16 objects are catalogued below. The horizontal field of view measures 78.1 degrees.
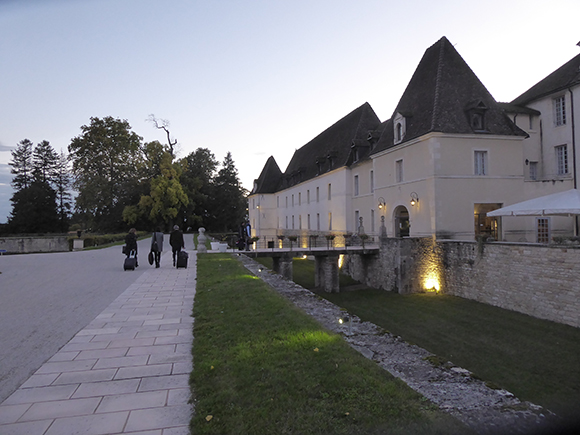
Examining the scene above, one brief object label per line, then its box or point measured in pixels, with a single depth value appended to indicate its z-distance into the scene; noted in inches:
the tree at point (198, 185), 2192.4
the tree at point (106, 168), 1731.1
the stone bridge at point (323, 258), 827.4
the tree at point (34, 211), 2046.0
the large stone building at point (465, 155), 744.3
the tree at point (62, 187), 2429.6
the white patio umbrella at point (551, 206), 507.8
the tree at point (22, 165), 2485.2
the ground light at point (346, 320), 202.5
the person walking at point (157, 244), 529.3
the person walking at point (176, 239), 532.7
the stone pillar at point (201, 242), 800.6
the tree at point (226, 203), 2369.6
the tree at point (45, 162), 2522.1
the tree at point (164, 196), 1723.7
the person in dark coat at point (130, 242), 520.7
